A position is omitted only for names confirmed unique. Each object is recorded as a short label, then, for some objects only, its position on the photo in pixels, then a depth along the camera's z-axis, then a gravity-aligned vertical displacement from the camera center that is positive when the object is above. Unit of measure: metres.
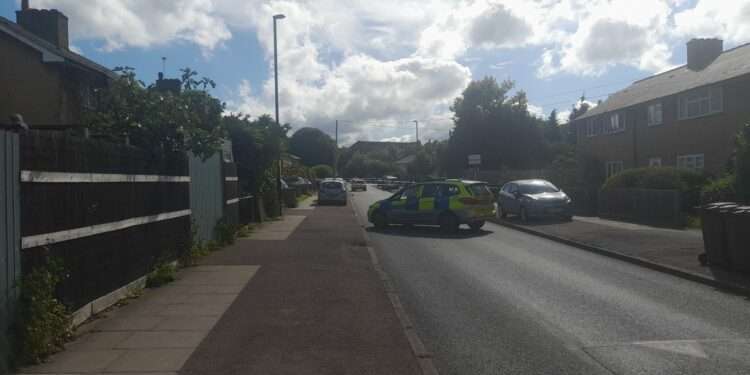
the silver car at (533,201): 23.34 -0.64
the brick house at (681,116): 26.58 +2.77
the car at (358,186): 68.75 -0.30
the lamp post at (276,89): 28.30 +4.08
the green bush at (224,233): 15.83 -1.08
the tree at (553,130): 82.38 +5.84
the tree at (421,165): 81.79 +1.99
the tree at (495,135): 61.25 +3.97
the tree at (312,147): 111.75 +5.62
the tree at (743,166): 14.98 +0.27
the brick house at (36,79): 24.38 +3.67
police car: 20.81 -0.70
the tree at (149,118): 10.89 +1.04
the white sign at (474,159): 39.03 +1.23
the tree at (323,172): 83.44 +1.32
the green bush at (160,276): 10.39 -1.33
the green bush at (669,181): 22.42 -0.03
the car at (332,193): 38.16 -0.51
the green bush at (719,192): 19.65 -0.34
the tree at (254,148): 22.19 +1.10
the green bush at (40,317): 6.15 -1.16
